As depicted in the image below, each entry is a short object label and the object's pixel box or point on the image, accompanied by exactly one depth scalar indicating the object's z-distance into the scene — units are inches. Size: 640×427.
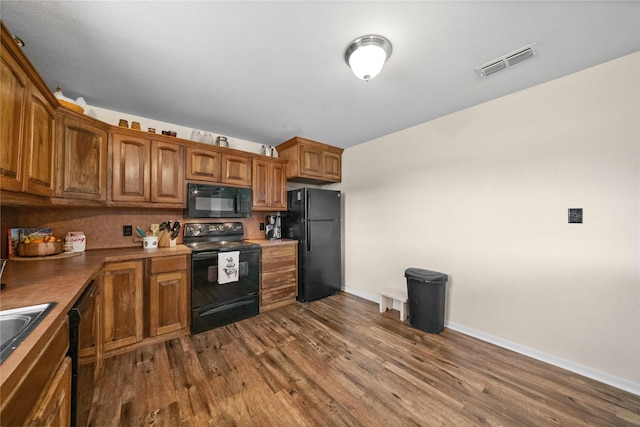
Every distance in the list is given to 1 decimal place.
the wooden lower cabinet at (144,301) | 78.7
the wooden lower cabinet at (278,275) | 118.0
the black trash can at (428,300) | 96.7
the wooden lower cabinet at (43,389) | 23.6
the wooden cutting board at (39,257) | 70.6
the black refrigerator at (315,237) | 130.1
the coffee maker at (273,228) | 138.4
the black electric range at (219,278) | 95.5
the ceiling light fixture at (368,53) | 59.5
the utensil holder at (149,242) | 96.7
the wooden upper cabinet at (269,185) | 126.3
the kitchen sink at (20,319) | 32.8
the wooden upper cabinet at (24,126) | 44.9
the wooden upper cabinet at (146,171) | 89.6
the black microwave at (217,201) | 106.2
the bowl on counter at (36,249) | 73.3
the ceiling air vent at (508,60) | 63.8
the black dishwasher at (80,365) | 42.1
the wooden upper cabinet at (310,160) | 132.2
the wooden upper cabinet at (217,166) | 106.5
